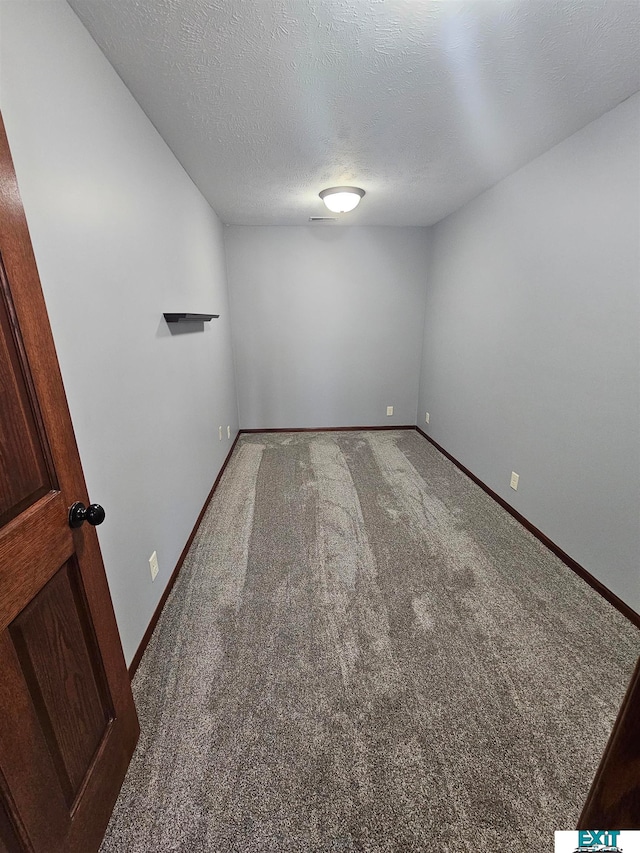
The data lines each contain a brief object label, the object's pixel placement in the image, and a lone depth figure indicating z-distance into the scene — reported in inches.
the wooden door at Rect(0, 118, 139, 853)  27.7
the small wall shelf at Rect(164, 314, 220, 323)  77.0
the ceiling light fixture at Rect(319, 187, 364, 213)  105.1
